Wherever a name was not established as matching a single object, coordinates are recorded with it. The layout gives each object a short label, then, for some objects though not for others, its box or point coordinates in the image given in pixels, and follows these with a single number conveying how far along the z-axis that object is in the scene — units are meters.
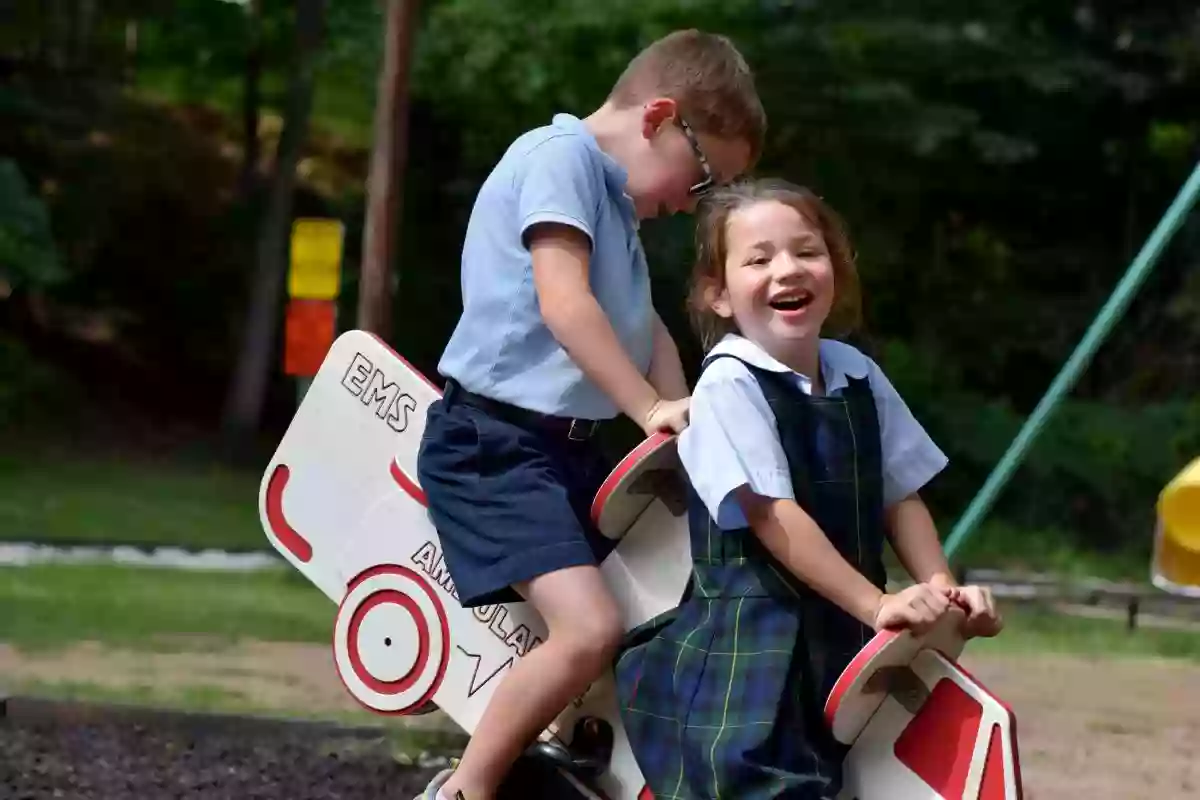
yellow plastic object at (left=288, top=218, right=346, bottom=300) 20.33
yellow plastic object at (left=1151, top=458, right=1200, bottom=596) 11.83
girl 4.69
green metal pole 9.75
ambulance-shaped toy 4.77
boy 5.26
